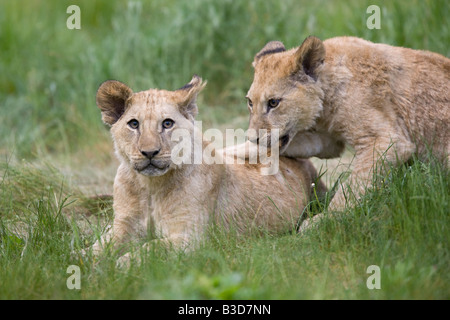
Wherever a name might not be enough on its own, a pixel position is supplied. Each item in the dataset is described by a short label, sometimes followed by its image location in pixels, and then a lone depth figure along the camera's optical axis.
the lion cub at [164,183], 4.77
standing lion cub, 5.43
